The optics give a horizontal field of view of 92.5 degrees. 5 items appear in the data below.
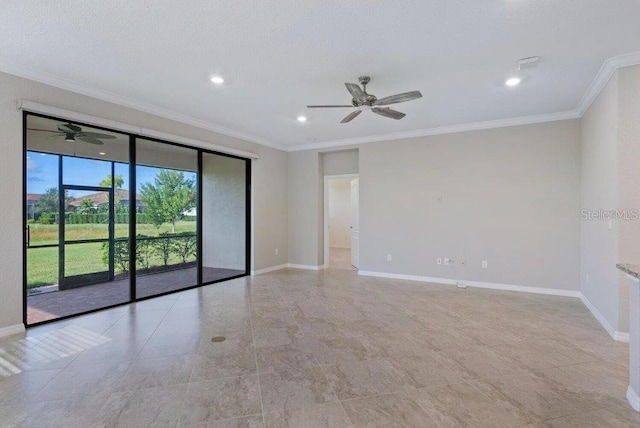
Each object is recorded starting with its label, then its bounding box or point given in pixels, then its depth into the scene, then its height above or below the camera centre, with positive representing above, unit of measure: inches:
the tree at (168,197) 195.6 +12.2
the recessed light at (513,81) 139.3 +61.6
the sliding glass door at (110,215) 148.8 +0.1
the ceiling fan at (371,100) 127.0 +50.6
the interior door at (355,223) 290.4 -8.7
